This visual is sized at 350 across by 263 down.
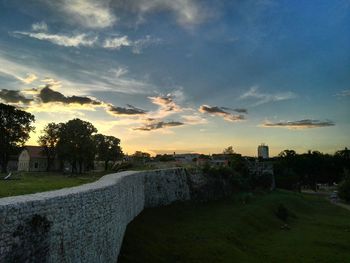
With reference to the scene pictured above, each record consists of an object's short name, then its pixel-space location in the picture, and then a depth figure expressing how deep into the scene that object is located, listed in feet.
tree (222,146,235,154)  382.79
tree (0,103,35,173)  228.22
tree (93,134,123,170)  296.51
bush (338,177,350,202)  238.89
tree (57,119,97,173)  244.63
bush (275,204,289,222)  167.53
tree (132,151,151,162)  408.28
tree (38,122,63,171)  305.24
